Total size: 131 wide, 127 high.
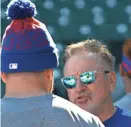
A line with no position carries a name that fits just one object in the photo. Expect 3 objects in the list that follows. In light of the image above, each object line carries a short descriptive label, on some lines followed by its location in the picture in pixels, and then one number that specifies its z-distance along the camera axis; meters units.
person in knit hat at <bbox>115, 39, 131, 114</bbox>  7.07
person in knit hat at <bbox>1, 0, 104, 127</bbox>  4.03
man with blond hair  5.81
